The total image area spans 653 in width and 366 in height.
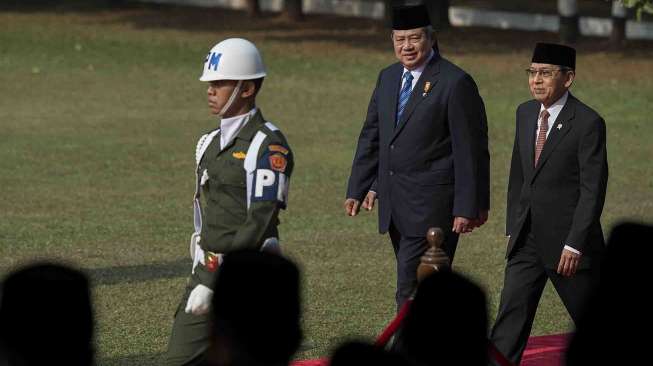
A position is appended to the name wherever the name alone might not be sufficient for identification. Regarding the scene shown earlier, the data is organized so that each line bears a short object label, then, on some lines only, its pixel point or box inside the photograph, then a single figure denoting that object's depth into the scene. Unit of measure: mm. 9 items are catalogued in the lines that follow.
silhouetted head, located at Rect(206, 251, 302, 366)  9289
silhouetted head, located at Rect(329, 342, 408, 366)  8180
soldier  14156
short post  12883
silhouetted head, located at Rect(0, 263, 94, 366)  8781
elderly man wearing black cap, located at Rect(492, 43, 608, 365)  17125
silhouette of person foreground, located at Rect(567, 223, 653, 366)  8633
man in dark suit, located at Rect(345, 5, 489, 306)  17953
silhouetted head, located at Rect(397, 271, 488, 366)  8703
